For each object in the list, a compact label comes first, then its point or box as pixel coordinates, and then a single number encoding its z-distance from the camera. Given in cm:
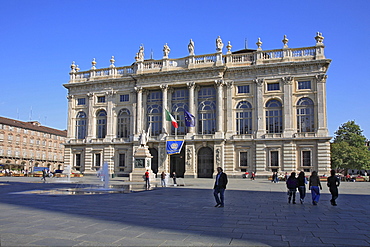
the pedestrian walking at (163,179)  2918
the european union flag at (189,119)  4659
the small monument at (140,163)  3547
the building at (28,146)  8231
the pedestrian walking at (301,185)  1634
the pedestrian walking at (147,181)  2619
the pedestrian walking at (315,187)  1583
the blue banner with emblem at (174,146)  4756
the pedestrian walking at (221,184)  1425
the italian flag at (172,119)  4641
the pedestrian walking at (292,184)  1633
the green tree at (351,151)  6556
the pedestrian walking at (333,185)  1561
